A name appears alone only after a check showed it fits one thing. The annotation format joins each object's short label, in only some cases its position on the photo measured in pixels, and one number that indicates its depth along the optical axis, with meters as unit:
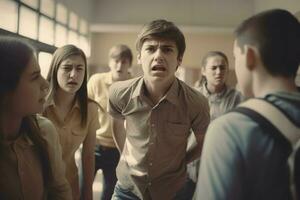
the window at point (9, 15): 2.15
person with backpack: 0.65
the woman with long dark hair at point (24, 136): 0.97
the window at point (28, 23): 2.54
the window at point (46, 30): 3.05
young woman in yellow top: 1.60
